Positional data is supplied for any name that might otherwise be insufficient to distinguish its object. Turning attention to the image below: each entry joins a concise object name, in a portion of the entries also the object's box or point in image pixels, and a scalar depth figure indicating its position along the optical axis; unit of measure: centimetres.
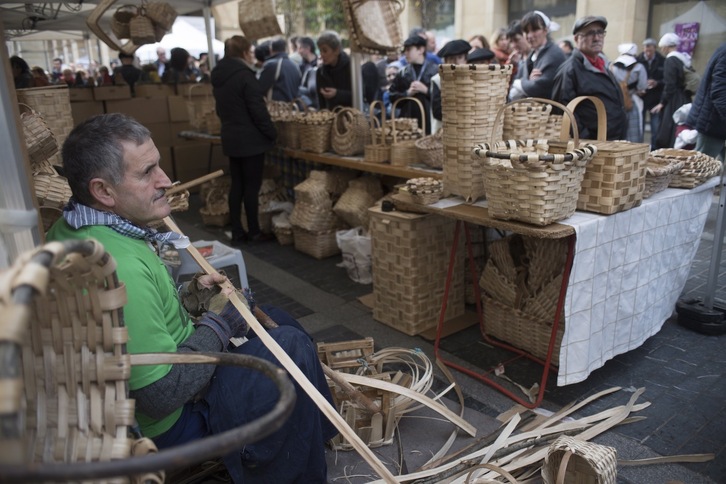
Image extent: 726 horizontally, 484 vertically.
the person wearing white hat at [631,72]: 582
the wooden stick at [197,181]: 234
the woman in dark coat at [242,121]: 474
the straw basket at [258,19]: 522
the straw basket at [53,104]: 275
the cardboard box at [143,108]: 719
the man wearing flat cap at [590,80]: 354
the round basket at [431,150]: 364
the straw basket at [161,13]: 450
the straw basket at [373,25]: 403
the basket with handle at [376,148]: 407
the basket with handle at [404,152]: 389
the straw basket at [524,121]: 287
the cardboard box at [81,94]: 690
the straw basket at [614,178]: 238
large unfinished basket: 96
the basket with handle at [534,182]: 219
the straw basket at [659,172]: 265
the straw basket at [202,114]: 600
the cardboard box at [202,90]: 688
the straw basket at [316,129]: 464
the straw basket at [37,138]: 197
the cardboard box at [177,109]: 744
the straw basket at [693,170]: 287
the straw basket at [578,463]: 175
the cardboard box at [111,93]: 707
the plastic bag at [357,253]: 411
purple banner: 800
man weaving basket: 143
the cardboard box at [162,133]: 736
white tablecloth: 240
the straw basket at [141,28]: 445
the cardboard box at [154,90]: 763
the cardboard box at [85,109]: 690
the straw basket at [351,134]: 442
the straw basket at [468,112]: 271
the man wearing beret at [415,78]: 487
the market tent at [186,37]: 1090
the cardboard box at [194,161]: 738
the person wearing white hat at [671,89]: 621
